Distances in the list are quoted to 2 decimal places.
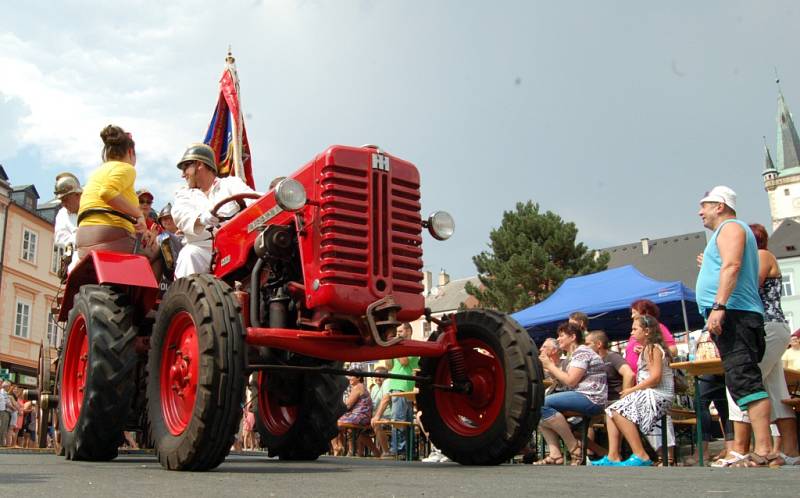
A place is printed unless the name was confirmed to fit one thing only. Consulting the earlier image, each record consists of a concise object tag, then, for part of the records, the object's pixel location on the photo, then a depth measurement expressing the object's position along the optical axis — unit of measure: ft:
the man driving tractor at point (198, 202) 17.54
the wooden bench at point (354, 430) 39.06
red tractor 12.69
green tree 146.10
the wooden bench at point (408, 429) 31.69
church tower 375.04
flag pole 34.45
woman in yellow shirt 19.12
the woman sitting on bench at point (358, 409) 38.96
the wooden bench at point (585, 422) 22.79
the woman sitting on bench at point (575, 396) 23.62
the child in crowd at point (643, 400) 21.07
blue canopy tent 42.22
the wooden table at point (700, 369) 19.87
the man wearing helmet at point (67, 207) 24.64
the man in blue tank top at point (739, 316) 16.56
